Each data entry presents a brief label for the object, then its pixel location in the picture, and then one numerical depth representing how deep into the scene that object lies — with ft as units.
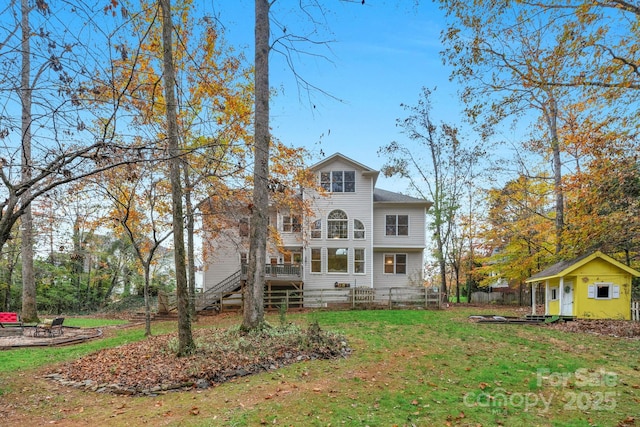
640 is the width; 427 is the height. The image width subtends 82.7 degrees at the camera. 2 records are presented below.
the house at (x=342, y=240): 74.84
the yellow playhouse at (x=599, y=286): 44.62
